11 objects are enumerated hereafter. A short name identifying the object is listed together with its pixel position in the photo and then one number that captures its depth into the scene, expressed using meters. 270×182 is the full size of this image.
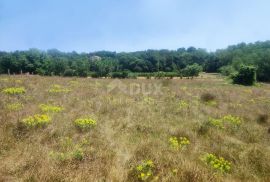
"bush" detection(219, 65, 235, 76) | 37.50
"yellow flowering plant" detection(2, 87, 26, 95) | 7.30
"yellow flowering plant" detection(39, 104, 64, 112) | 5.78
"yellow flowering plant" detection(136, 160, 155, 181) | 3.07
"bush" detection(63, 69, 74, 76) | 44.53
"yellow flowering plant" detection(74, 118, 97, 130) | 4.84
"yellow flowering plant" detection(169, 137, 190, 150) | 4.22
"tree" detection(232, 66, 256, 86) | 24.25
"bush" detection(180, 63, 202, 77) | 42.23
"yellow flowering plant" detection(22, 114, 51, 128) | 4.60
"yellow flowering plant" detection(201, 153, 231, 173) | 3.53
